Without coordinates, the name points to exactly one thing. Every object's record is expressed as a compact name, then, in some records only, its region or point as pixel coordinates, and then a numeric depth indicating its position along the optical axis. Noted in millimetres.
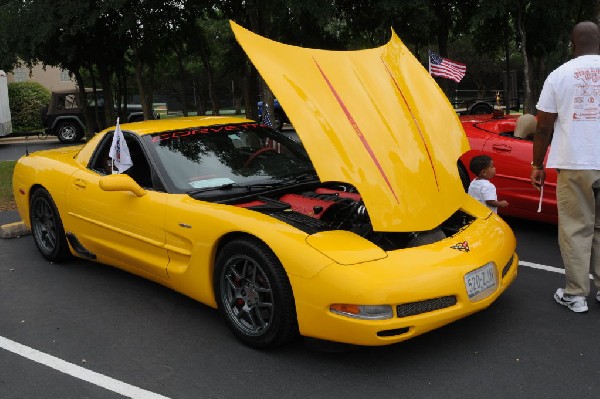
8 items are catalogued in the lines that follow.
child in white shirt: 4840
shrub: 27156
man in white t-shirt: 3775
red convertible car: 5578
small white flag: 4520
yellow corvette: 3148
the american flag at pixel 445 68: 10319
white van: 17453
